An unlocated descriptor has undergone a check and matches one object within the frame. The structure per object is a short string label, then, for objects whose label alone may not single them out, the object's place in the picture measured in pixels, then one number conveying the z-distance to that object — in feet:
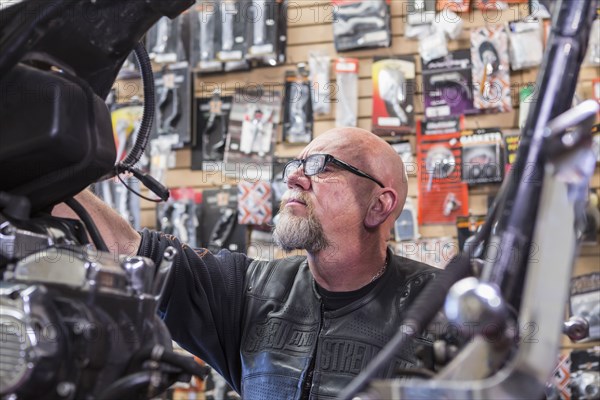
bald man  6.37
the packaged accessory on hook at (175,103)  13.91
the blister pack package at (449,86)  12.72
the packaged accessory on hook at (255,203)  13.09
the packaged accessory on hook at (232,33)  13.60
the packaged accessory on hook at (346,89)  13.24
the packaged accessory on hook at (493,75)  12.57
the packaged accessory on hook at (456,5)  12.93
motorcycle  2.58
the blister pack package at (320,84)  13.37
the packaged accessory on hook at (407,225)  12.67
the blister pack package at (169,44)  14.08
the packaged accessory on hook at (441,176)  12.57
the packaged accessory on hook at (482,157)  12.41
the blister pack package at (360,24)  13.15
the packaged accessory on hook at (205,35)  13.87
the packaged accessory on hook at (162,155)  13.97
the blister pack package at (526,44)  12.47
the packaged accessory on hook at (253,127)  13.60
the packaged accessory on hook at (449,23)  12.78
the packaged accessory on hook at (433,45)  12.88
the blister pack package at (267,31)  13.47
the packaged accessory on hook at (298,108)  13.50
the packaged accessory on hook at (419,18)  13.08
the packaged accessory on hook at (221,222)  13.24
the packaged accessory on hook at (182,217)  13.38
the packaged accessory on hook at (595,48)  11.94
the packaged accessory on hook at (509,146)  12.24
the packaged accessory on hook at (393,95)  12.91
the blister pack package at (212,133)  13.85
